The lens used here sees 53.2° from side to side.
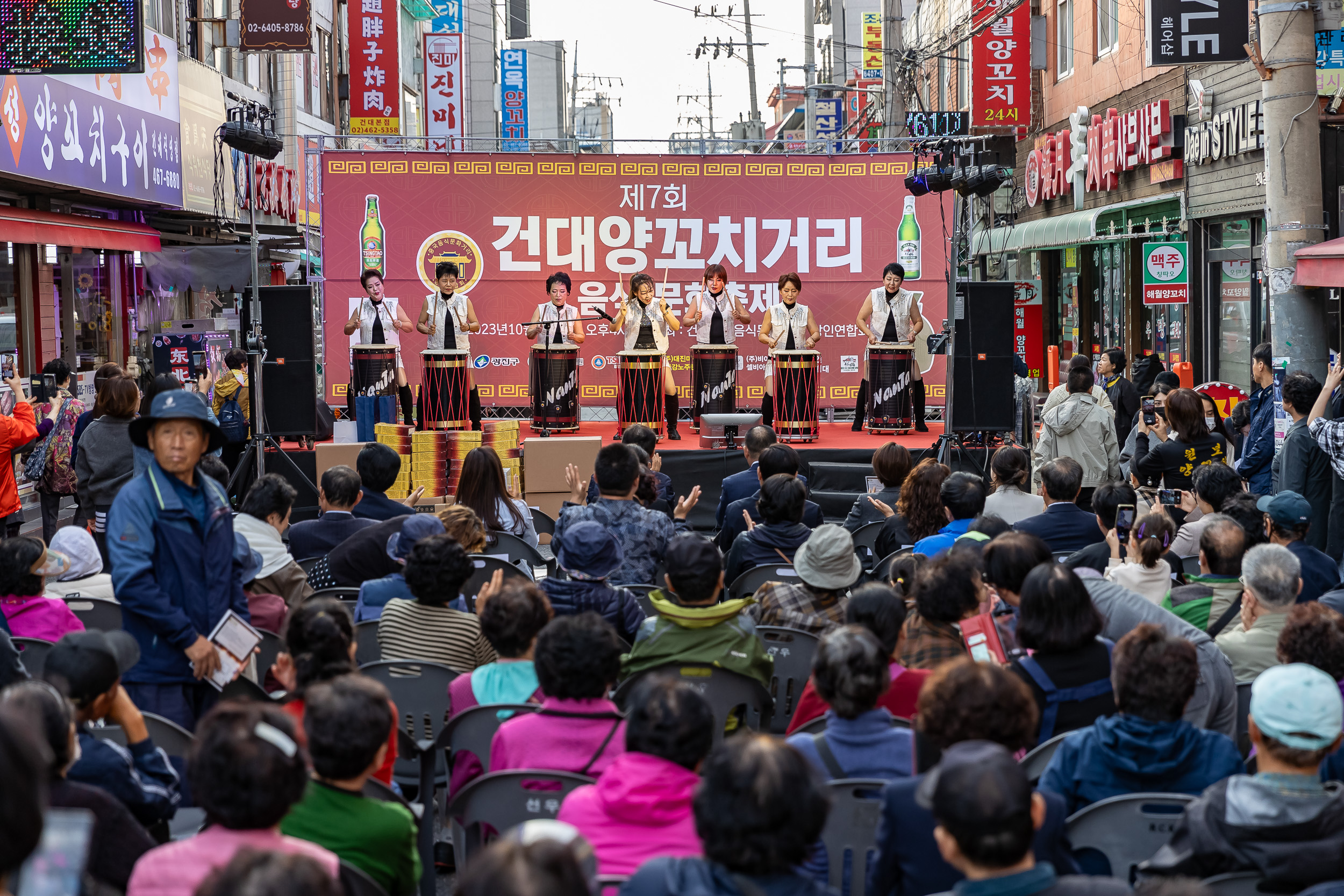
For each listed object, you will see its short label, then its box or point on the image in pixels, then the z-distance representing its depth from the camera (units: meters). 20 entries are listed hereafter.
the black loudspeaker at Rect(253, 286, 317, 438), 11.15
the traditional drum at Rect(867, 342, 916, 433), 12.41
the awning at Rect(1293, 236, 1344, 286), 9.72
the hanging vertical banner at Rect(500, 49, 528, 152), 32.62
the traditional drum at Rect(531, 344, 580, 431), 12.34
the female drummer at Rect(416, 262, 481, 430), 12.34
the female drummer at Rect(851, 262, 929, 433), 12.37
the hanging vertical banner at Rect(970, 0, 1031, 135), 19.56
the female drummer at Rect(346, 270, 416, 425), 12.45
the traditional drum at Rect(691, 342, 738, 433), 12.40
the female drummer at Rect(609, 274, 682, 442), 12.33
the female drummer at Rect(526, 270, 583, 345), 12.23
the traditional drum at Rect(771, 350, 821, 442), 12.21
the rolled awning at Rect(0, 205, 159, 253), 11.89
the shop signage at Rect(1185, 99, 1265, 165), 13.32
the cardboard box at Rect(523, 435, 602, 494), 10.20
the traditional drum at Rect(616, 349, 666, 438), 12.21
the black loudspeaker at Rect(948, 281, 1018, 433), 11.02
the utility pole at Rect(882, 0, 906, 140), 19.30
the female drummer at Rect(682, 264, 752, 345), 12.55
